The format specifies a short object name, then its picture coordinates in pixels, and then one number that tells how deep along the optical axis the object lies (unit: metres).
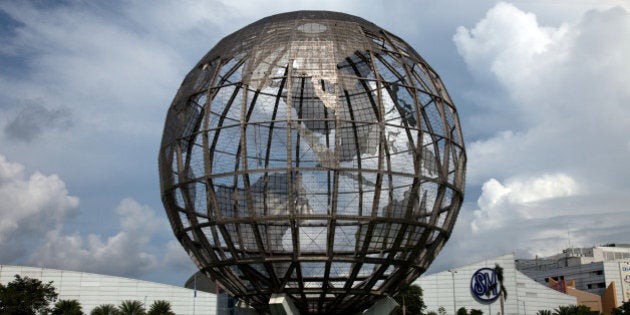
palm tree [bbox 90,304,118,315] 61.53
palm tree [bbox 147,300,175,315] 65.06
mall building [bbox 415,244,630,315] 80.38
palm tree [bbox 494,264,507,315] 56.55
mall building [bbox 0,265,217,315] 72.88
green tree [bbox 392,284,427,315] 73.73
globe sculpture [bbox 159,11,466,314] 25.39
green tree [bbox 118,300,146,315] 62.97
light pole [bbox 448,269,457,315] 79.56
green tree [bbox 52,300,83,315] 60.19
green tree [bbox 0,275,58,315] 56.00
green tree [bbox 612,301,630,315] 81.31
